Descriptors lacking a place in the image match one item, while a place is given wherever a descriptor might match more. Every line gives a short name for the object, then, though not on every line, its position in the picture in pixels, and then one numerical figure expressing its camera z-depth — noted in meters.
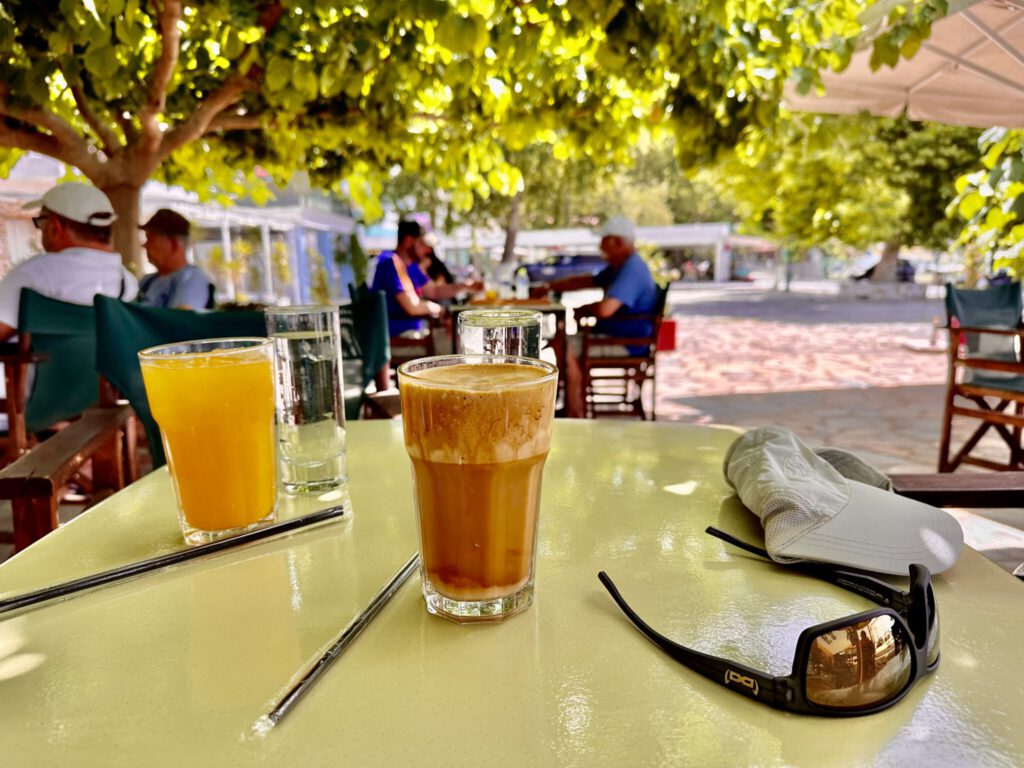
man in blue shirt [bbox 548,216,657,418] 4.84
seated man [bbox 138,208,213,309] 4.10
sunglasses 0.53
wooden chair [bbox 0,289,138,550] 1.24
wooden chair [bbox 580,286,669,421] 4.97
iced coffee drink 0.68
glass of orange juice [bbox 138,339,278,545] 0.89
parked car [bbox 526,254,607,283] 22.12
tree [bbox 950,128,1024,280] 3.61
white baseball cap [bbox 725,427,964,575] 0.75
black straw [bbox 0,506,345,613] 0.71
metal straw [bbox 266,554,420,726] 0.54
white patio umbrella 3.37
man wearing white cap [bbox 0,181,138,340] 3.12
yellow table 0.50
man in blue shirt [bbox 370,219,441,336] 5.44
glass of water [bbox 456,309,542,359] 1.00
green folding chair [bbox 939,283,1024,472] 3.79
